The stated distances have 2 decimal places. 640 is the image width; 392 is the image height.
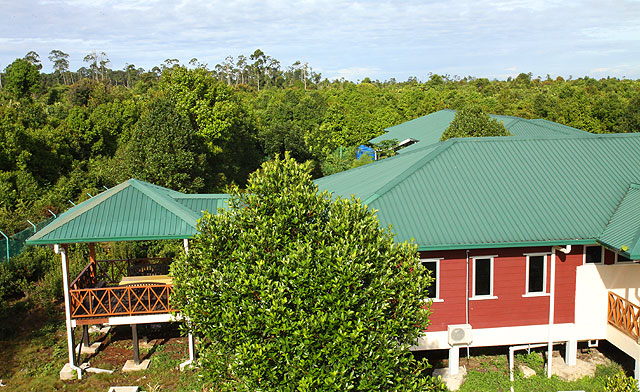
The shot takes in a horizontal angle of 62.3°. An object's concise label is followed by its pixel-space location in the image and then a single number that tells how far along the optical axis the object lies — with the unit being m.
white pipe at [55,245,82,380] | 13.42
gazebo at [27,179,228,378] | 13.30
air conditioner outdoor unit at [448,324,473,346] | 12.59
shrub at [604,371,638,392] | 10.87
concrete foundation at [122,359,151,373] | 14.01
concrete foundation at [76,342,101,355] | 15.04
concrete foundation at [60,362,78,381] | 13.53
